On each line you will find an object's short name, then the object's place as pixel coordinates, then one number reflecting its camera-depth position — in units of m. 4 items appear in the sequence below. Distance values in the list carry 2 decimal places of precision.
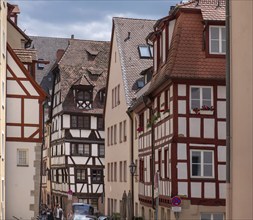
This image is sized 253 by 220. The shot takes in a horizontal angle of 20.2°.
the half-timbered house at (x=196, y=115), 29.33
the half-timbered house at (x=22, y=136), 34.38
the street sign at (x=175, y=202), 23.08
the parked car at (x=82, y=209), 46.16
